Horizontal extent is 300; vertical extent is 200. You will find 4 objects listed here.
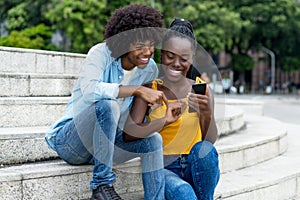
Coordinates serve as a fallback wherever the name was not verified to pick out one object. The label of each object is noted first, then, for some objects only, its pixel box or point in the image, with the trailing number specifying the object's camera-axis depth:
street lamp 34.16
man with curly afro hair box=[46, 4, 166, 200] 2.61
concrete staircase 2.89
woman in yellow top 2.75
